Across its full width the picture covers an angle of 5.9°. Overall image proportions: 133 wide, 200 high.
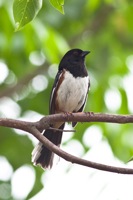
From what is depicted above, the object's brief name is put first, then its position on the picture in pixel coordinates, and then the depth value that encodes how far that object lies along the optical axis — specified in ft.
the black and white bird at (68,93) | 34.01
